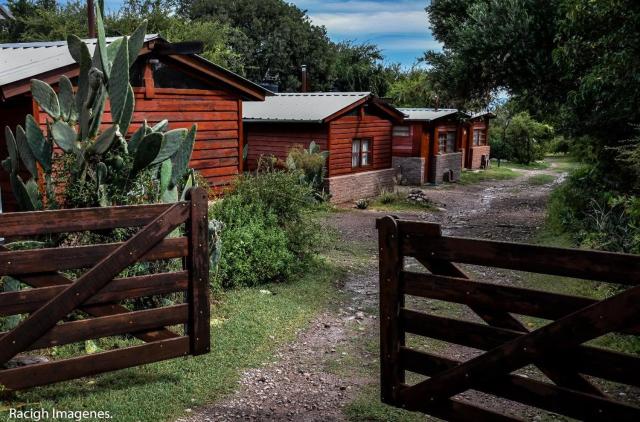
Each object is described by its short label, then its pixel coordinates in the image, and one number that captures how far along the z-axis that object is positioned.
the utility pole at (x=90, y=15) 19.77
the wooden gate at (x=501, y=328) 3.20
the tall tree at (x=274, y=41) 45.69
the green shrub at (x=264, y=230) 8.92
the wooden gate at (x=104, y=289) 4.28
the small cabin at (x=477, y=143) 32.09
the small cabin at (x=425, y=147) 26.08
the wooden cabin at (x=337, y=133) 20.16
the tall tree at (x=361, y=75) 47.03
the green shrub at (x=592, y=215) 9.75
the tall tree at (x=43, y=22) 33.91
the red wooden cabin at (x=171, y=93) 9.67
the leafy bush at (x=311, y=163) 18.88
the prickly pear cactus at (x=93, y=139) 6.35
